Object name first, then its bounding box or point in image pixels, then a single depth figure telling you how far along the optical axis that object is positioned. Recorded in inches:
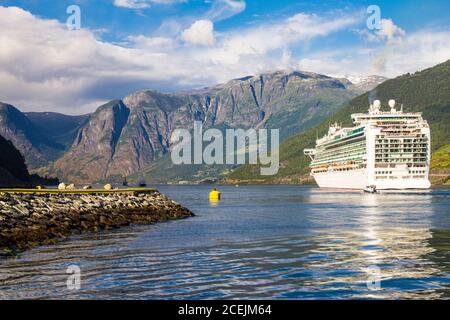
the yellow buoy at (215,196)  5701.8
